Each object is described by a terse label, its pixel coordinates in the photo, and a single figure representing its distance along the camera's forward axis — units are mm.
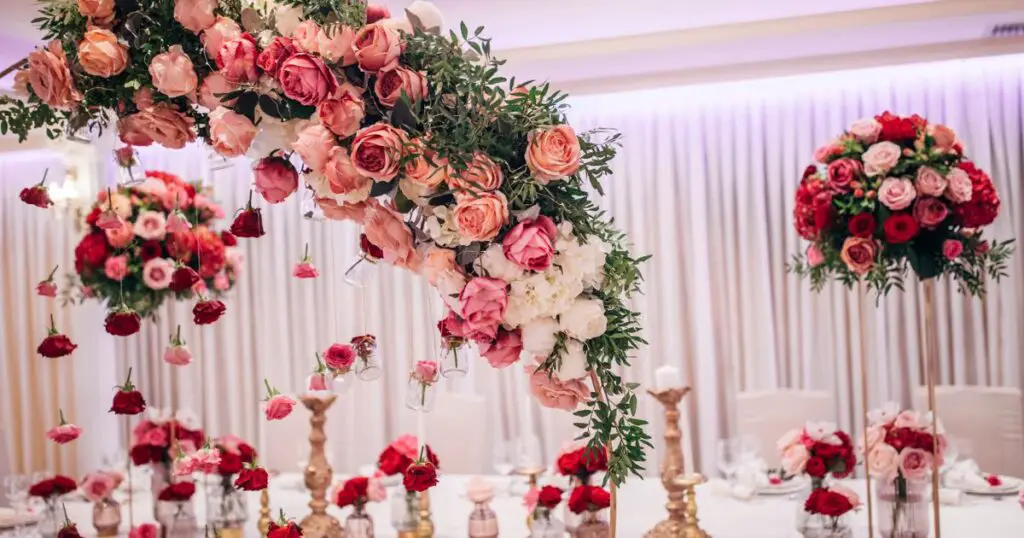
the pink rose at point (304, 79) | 1507
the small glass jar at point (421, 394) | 1927
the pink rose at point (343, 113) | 1544
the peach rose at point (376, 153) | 1505
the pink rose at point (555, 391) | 1641
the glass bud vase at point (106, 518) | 3119
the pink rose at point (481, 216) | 1493
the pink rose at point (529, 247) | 1497
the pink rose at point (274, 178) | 1687
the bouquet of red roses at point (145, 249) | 3334
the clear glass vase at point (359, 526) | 2863
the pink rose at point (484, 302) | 1520
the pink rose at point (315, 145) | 1557
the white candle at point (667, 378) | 2887
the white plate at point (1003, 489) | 3382
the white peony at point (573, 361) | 1567
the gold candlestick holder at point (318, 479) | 2939
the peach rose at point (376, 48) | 1556
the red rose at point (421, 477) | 2006
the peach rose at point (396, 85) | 1573
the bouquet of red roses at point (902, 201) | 2729
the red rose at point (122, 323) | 2176
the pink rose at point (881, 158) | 2791
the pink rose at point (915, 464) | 2723
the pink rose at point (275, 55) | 1579
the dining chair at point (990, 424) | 4277
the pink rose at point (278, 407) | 1902
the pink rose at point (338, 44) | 1573
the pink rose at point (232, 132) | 1608
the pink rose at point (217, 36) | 1653
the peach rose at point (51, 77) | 1734
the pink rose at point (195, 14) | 1667
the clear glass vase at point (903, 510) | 2744
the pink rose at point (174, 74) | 1654
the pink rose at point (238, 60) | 1591
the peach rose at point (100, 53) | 1685
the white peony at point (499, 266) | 1538
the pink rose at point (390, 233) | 1646
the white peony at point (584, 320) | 1537
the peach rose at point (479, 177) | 1523
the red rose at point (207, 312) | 2072
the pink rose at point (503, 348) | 1606
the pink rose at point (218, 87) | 1647
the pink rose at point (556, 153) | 1520
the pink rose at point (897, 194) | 2717
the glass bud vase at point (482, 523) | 2850
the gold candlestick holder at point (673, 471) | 2789
